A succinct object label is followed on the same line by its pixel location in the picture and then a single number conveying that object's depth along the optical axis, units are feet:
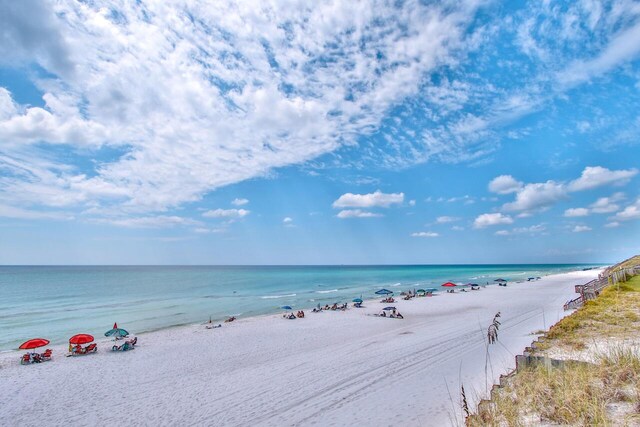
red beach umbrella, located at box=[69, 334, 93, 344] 61.36
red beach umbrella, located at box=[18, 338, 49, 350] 57.41
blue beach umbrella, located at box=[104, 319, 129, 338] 67.46
